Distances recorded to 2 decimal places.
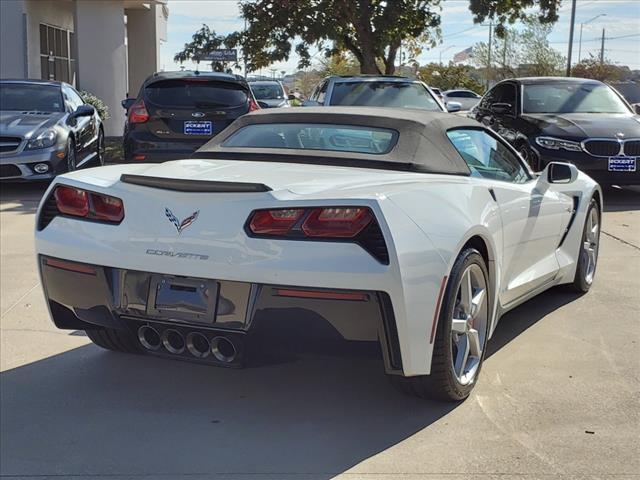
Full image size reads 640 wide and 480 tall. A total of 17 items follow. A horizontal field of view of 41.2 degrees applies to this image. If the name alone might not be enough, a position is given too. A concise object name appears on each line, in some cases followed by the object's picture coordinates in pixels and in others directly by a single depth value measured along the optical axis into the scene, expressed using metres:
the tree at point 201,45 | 25.27
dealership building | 22.03
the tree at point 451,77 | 61.84
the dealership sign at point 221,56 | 25.30
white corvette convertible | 3.38
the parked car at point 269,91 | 22.95
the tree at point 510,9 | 21.56
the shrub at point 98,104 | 19.30
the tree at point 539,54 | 56.91
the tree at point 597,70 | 53.72
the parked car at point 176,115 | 10.64
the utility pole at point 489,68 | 61.44
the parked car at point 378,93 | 11.70
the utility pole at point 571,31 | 46.06
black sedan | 10.24
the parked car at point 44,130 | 10.54
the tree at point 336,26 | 20.70
